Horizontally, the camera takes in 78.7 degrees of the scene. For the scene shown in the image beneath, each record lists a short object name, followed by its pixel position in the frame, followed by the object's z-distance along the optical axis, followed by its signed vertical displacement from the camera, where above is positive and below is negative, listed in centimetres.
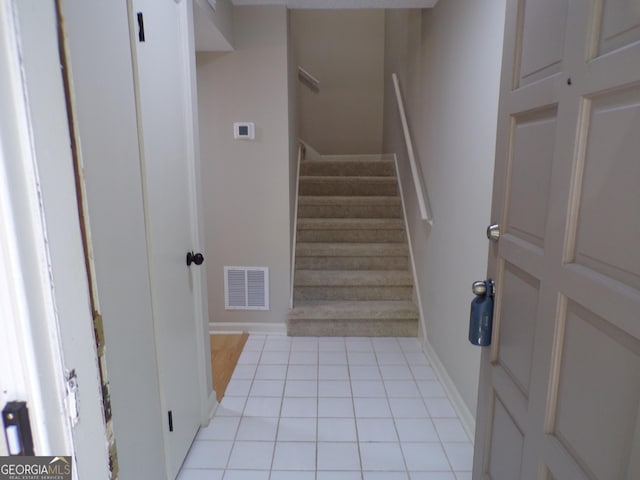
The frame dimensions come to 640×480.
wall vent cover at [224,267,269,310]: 314 -91
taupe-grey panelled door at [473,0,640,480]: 69 -15
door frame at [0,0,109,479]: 45 -8
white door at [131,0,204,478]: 138 -13
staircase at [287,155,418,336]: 318 -75
